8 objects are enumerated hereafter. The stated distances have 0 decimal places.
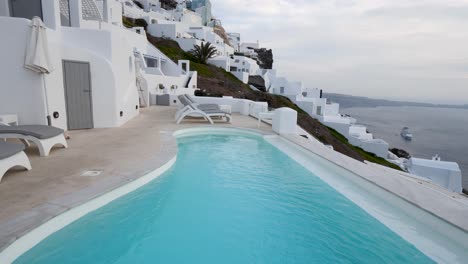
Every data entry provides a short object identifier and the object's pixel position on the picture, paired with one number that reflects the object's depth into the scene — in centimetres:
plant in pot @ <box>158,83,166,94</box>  1848
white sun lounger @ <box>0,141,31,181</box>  343
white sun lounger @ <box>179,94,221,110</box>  963
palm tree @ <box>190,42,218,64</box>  4291
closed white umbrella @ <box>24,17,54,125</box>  550
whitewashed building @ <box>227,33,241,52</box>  8390
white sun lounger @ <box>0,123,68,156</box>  447
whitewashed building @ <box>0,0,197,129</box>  566
